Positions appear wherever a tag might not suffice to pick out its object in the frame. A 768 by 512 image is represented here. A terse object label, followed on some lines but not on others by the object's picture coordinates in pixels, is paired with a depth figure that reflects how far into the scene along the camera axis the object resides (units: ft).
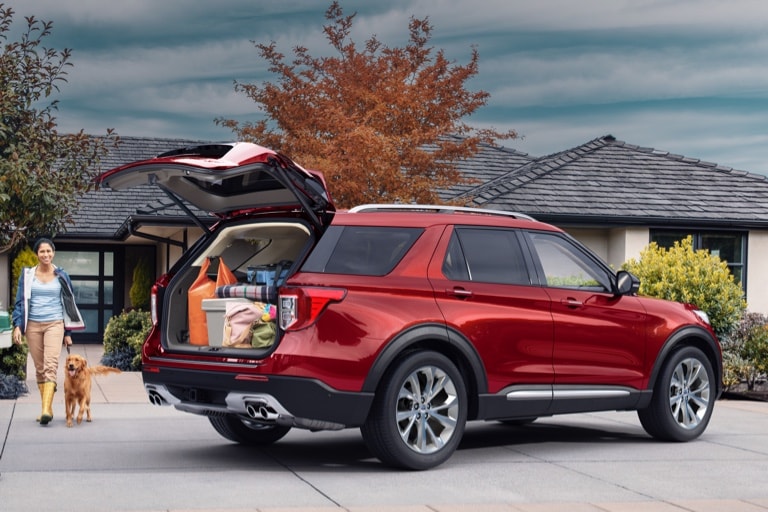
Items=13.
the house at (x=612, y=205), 66.85
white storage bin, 26.95
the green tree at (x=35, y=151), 44.61
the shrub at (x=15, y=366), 43.59
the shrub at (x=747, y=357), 46.65
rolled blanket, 26.40
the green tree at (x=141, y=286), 86.38
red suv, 24.72
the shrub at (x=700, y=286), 48.78
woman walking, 35.96
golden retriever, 34.42
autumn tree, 53.42
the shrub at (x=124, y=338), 57.26
